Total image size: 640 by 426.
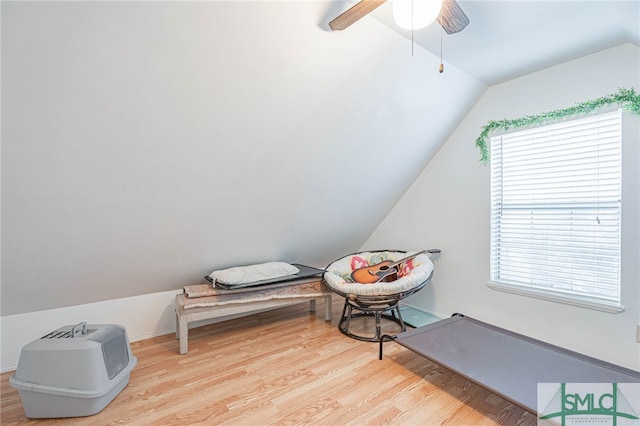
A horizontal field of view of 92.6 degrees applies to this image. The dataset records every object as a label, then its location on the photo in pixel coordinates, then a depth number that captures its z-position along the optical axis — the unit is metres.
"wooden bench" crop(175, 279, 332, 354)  2.49
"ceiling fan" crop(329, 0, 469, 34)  1.30
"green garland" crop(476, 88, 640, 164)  2.03
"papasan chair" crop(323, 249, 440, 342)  2.57
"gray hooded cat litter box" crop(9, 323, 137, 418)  1.67
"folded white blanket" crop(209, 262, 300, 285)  2.68
